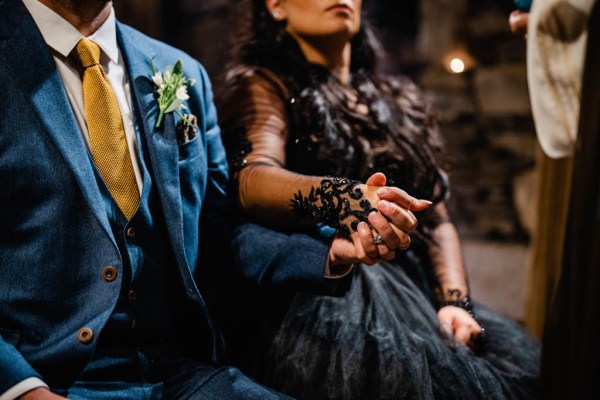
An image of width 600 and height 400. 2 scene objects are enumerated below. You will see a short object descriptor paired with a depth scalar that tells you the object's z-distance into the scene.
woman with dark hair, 1.45
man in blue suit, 1.21
